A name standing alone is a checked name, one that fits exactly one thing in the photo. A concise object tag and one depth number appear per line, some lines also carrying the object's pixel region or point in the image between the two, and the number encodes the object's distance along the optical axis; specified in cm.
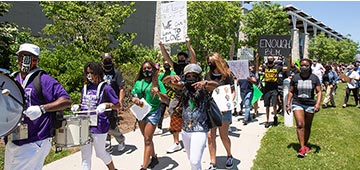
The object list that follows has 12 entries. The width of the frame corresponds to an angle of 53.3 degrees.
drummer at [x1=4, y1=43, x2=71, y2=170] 335
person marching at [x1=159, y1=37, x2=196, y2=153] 496
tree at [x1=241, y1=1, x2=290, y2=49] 3297
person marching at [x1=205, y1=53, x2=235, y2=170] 562
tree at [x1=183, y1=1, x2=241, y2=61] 2514
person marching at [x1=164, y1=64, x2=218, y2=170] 445
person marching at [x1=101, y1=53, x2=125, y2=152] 655
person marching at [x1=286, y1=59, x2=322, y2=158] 657
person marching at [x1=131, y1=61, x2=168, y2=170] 549
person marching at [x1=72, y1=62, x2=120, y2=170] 481
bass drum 313
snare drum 387
